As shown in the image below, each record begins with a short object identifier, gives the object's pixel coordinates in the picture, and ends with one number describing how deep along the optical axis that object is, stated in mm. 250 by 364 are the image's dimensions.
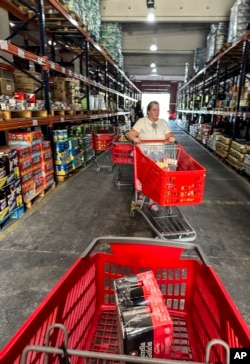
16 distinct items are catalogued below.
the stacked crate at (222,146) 7895
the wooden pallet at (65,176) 5934
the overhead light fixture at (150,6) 8648
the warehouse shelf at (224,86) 7133
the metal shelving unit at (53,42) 4358
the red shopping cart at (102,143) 7145
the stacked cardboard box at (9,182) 3492
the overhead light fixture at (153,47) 13997
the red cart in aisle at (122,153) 5324
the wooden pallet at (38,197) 4334
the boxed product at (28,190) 4191
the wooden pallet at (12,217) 3643
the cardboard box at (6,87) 3844
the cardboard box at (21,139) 4324
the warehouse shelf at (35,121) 3614
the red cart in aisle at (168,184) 2789
